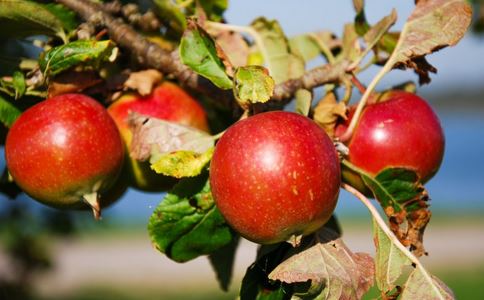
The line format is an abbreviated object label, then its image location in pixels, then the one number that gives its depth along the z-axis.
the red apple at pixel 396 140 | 0.59
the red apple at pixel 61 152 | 0.56
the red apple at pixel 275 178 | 0.52
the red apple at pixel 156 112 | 0.61
